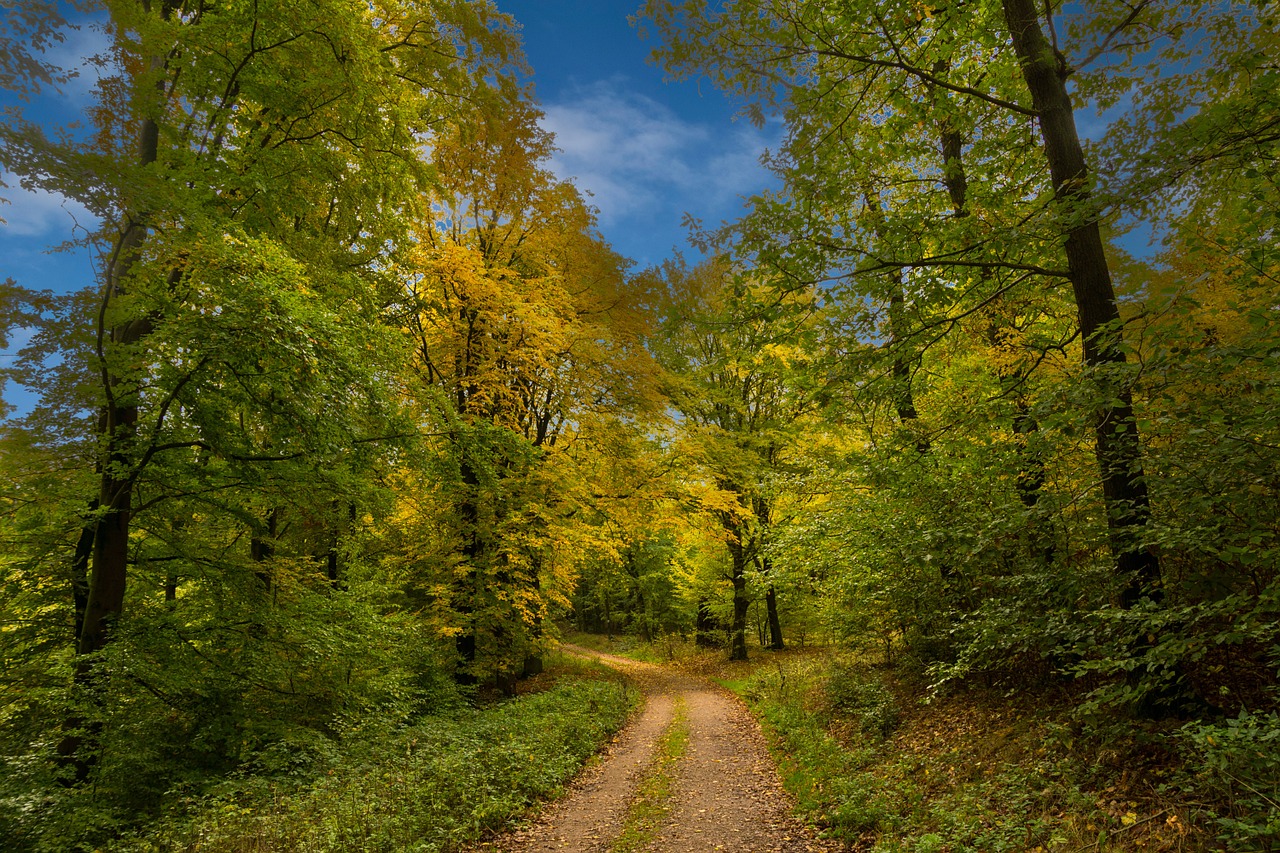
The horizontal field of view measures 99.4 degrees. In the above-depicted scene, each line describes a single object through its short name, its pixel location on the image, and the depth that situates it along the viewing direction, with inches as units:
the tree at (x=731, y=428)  593.6
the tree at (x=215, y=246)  221.3
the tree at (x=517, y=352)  433.7
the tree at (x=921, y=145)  186.4
